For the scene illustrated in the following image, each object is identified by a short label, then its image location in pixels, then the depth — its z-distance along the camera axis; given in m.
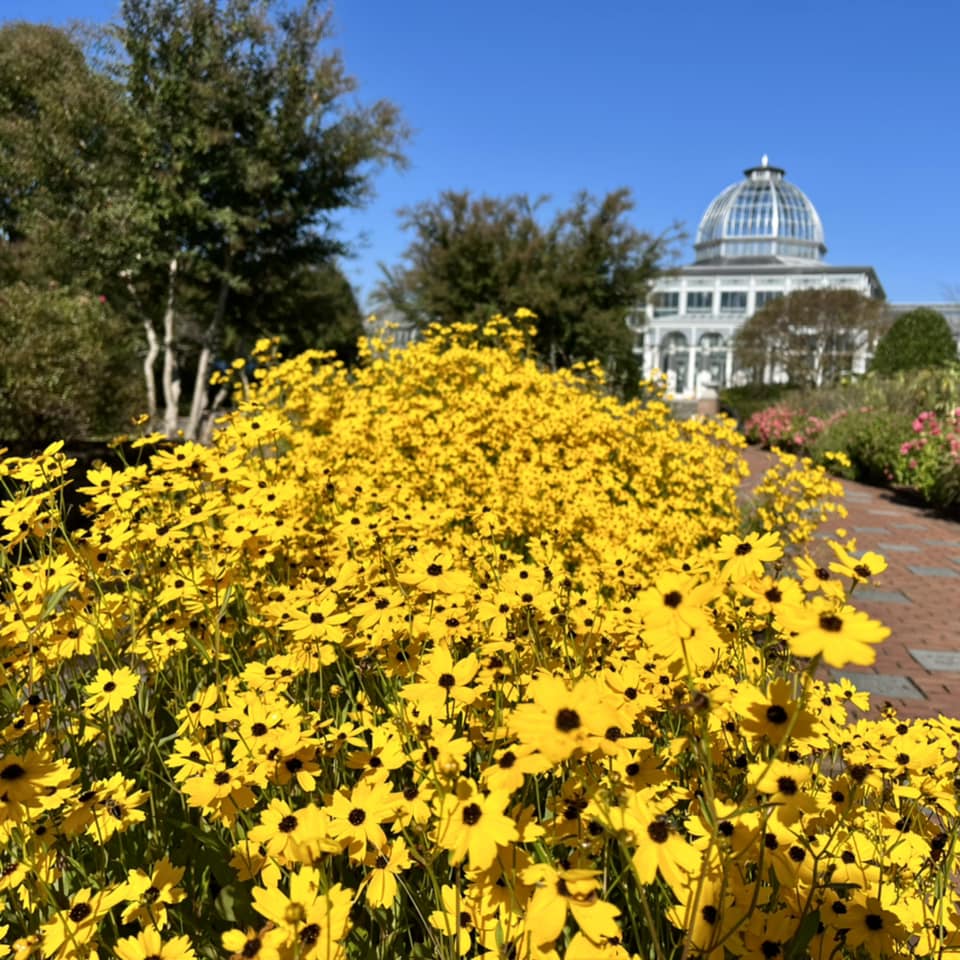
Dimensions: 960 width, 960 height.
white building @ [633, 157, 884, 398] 58.22
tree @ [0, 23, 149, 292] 11.86
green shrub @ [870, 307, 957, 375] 20.67
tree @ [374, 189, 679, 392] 16.53
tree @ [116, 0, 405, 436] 11.80
